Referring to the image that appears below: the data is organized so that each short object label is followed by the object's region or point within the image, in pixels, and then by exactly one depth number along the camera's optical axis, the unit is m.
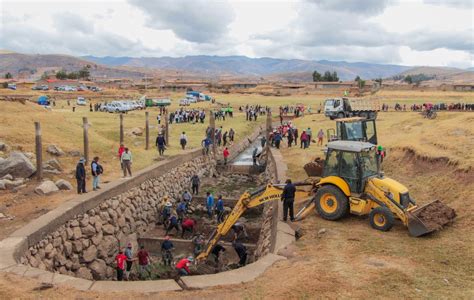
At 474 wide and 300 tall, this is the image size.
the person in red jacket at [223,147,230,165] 31.27
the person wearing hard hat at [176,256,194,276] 11.14
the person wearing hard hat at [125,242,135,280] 13.32
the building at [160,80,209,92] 110.66
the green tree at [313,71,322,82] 133.05
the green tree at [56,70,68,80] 129.00
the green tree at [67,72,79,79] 134.75
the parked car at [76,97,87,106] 56.09
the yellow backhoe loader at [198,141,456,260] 11.43
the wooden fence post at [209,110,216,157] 30.55
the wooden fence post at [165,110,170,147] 27.12
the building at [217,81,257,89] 119.81
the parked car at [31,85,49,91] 87.88
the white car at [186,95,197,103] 70.84
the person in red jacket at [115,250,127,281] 12.85
